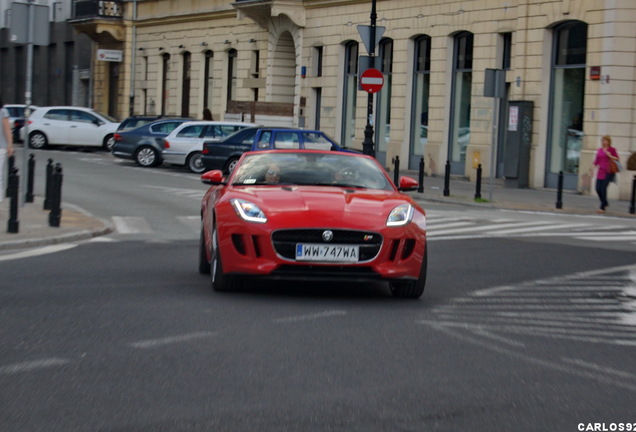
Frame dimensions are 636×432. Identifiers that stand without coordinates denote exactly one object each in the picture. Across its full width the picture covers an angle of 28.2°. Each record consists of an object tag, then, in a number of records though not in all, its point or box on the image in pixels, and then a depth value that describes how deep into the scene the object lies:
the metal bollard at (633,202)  25.30
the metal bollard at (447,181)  28.24
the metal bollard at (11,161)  20.12
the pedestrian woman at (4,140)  18.39
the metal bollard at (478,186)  27.44
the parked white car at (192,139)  36.38
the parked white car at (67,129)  45.25
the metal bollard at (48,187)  18.35
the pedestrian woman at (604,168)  25.67
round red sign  32.31
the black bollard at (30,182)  20.58
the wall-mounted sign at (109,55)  56.44
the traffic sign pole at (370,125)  32.81
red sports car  10.21
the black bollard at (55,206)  16.61
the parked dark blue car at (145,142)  37.75
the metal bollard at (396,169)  30.43
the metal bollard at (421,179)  29.44
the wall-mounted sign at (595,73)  29.78
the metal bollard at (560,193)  25.96
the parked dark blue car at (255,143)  30.61
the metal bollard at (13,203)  15.35
